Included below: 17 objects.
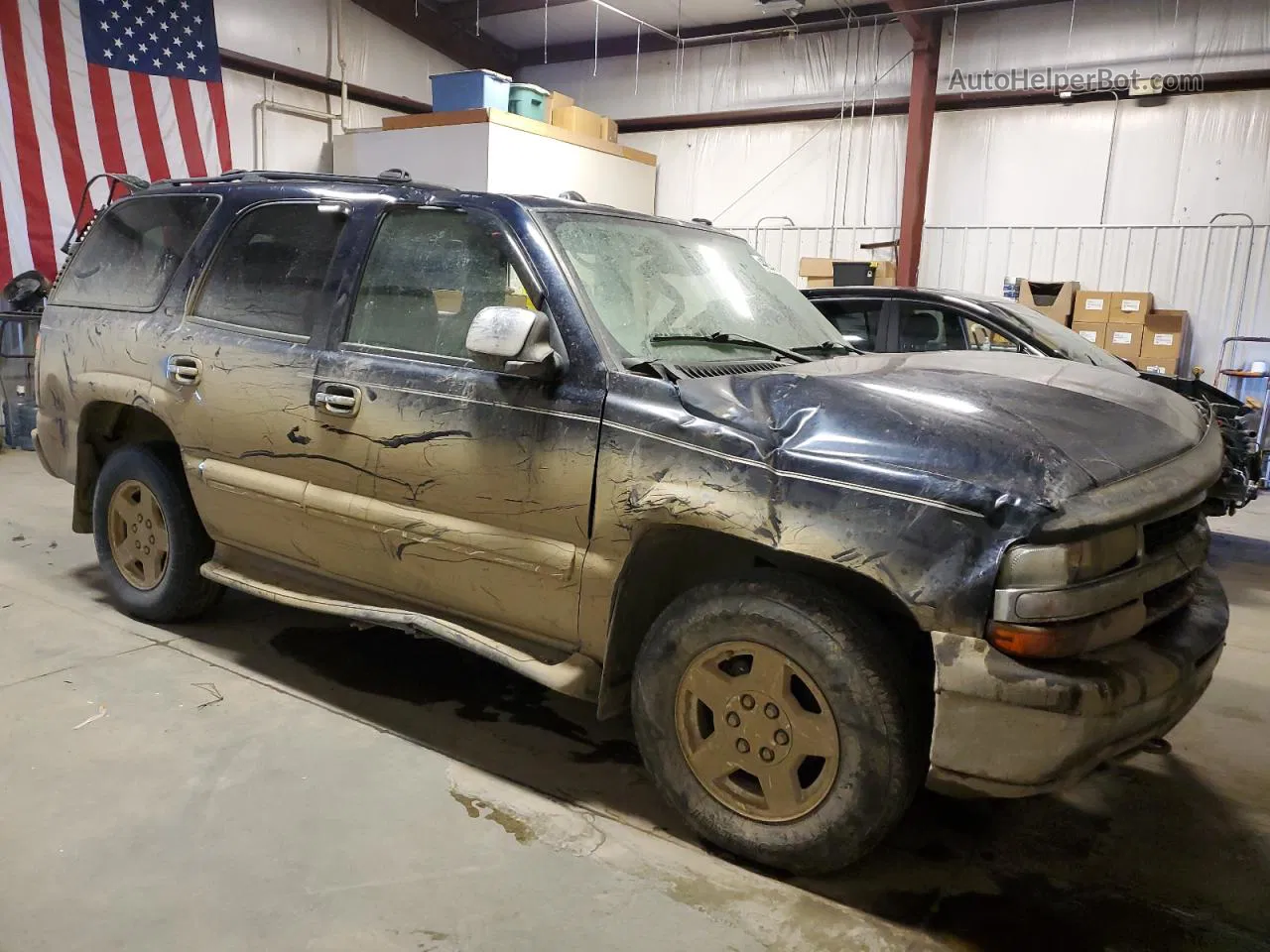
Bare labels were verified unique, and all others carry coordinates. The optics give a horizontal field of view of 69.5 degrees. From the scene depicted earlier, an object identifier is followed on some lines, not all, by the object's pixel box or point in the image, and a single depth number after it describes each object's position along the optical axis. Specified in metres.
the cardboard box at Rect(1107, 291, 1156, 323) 9.73
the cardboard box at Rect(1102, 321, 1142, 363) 9.82
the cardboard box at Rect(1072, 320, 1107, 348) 9.91
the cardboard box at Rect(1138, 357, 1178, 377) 9.75
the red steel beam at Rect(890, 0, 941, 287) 10.66
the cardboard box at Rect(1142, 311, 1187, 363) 9.78
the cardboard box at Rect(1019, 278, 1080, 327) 9.80
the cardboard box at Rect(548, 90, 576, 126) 11.04
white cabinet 9.80
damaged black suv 2.10
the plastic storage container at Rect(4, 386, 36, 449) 8.77
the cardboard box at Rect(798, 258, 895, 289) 10.39
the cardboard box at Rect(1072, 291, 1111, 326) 9.87
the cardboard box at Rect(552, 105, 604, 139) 11.09
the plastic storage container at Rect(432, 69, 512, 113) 9.93
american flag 8.78
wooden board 9.70
